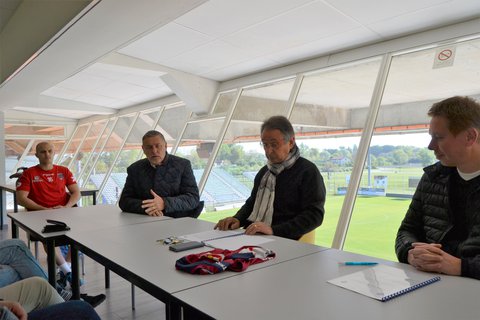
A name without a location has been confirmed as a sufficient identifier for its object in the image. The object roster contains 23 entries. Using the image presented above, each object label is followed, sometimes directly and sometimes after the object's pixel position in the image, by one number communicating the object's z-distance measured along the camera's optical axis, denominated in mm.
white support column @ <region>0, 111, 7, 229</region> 6633
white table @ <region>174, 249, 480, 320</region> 977
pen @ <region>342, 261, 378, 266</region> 1395
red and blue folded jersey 1323
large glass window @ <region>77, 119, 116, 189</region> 9210
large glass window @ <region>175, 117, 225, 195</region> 5949
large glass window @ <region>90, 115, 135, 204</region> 8357
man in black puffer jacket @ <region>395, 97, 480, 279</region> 1336
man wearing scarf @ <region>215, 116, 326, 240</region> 2115
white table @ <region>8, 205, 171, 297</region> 2109
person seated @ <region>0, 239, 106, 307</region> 2115
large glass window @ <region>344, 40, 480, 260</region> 3623
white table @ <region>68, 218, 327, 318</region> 1250
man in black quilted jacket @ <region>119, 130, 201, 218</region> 2881
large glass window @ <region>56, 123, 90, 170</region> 10328
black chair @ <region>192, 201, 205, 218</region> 3092
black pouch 2141
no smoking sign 3490
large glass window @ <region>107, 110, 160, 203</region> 8008
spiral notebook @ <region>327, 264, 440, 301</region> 1104
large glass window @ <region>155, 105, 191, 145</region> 6788
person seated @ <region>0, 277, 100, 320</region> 1377
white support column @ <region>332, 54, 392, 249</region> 3684
